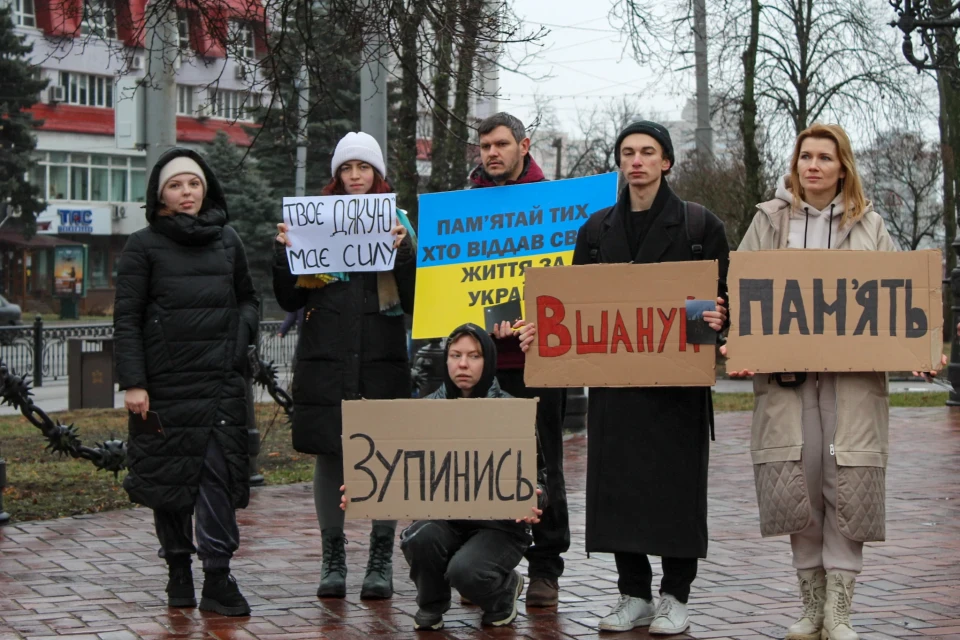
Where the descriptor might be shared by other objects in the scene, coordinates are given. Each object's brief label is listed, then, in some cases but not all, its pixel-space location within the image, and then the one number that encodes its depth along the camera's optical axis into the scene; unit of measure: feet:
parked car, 242.29
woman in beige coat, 30.85
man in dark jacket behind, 35.80
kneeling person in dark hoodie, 32.74
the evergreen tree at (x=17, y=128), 295.98
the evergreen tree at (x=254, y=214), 274.70
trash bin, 96.75
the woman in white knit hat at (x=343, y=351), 36.69
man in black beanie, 32.59
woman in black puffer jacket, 34.90
